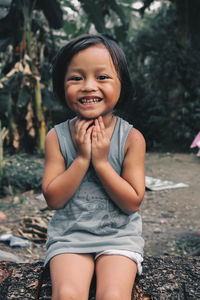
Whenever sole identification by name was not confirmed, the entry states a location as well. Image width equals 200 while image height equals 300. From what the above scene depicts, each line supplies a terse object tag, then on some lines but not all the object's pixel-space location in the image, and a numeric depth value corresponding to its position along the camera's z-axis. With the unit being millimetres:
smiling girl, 1268
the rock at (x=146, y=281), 1289
